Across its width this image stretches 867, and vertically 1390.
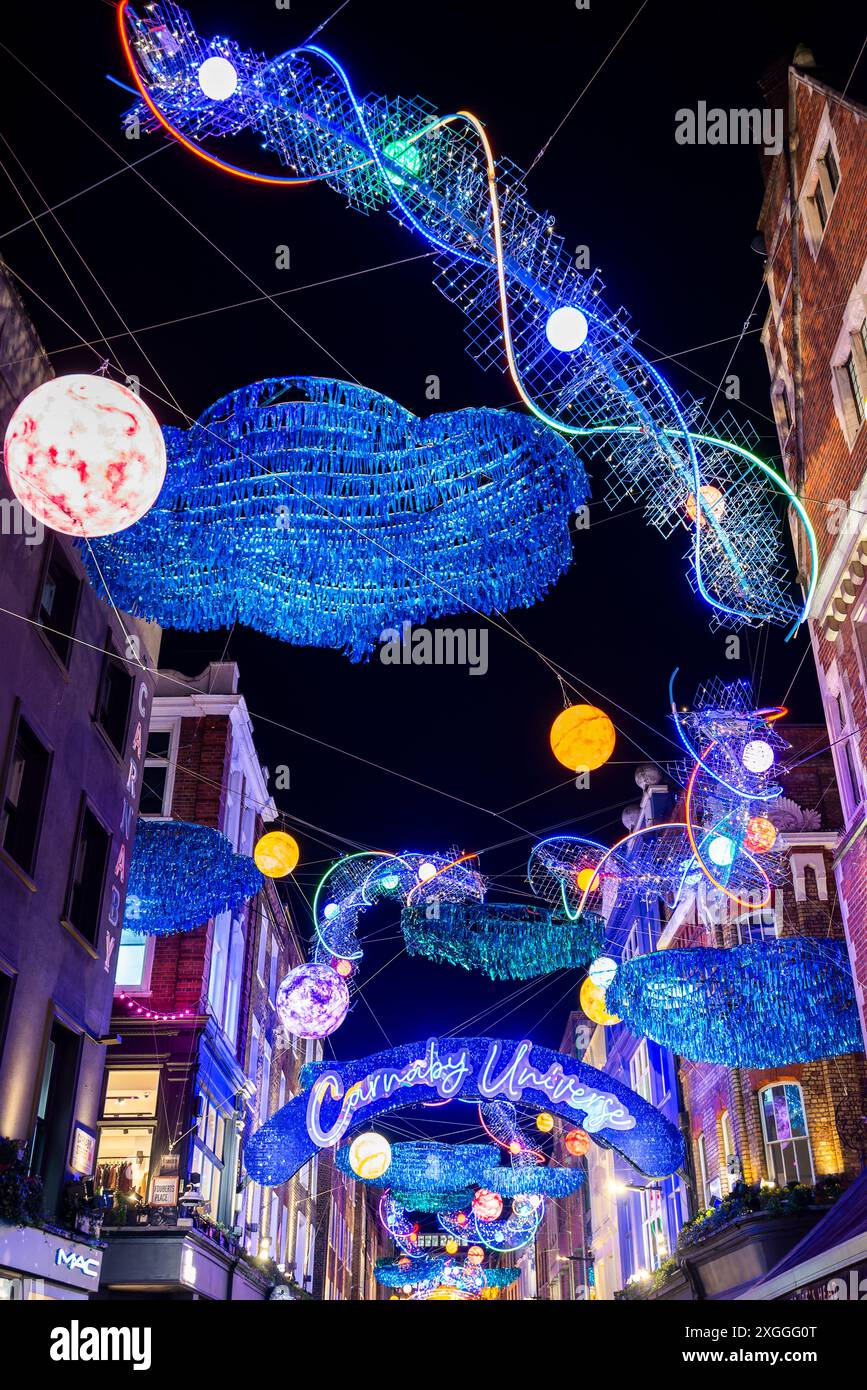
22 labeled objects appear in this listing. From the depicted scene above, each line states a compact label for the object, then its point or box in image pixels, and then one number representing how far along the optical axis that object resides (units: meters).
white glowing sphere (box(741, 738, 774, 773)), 12.70
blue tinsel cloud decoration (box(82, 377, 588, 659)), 8.06
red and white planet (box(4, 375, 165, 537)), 6.43
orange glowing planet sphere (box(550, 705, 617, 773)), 11.05
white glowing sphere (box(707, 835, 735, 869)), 14.03
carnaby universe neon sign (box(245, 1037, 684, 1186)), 19.67
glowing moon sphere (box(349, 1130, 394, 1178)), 19.84
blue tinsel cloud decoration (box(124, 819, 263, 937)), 17.31
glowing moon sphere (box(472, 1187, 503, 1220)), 34.38
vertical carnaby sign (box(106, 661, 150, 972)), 16.19
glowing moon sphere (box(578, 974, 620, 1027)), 21.28
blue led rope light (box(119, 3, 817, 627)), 6.41
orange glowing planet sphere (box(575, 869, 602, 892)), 16.00
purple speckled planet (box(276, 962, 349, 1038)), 16.80
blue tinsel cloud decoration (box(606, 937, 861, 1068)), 15.02
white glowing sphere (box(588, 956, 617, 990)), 19.77
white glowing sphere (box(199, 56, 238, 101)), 6.19
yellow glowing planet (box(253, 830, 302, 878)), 15.91
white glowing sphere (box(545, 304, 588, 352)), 6.77
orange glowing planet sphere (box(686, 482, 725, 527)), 8.18
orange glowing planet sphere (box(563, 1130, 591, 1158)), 26.50
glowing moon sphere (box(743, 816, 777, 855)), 14.01
